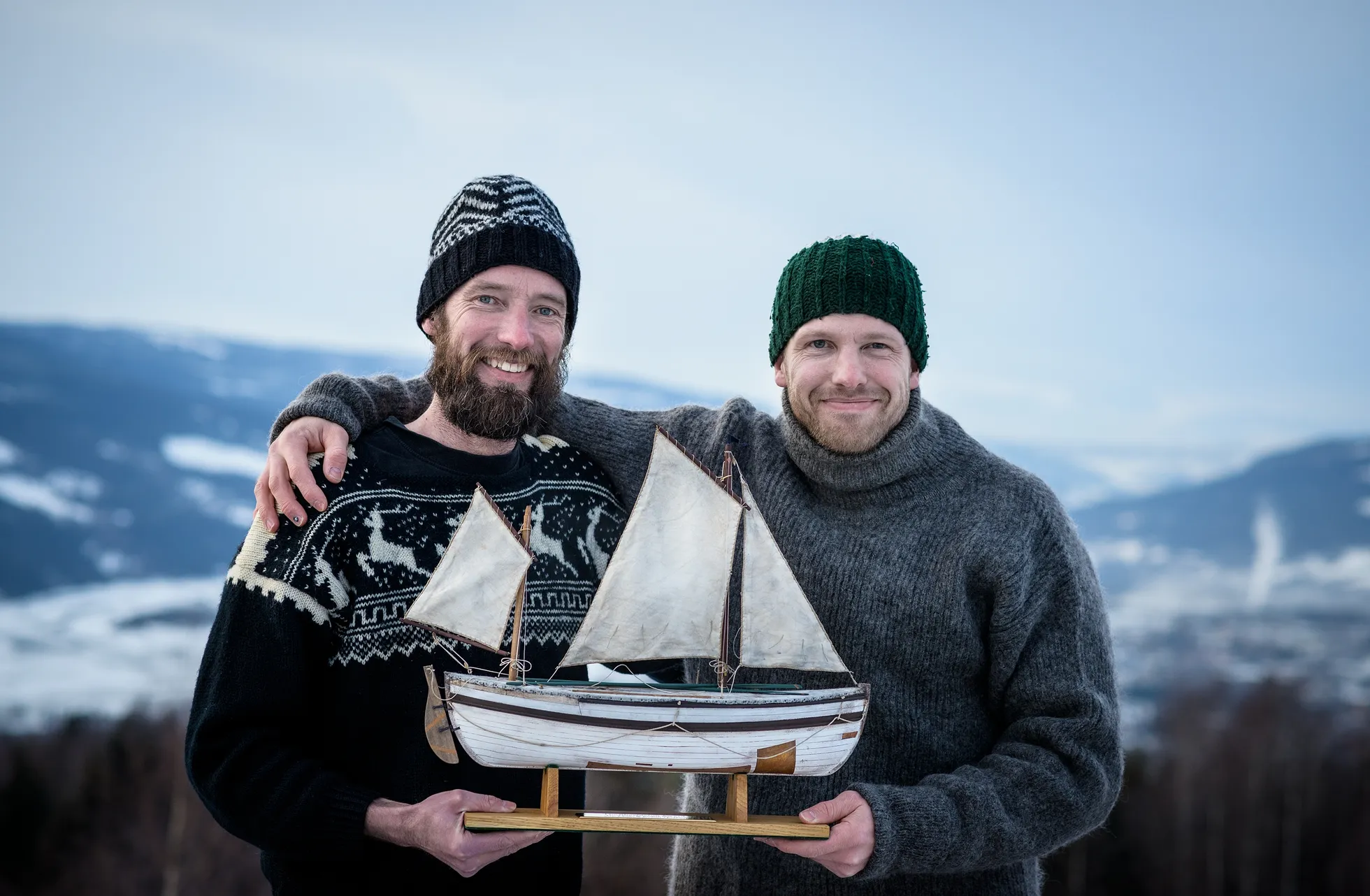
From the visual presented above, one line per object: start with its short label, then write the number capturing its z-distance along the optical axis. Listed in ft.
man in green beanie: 17.06
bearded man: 14.92
